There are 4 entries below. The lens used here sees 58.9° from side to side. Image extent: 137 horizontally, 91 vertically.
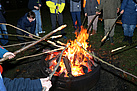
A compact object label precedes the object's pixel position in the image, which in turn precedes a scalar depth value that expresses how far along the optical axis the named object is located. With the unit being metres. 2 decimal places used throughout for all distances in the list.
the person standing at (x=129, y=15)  6.21
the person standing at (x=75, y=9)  7.98
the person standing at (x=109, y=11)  5.80
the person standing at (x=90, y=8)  7.35
